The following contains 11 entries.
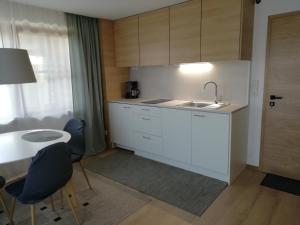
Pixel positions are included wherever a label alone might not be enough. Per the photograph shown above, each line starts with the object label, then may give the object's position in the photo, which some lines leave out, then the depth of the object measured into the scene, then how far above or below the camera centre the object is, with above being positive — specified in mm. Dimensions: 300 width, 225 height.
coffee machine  4086 -222
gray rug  2437 -1315
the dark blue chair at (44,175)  1644 -728
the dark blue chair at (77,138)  2619 -700
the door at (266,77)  2660 -35
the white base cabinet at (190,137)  2701 -827
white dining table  1780 -584
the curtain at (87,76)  3469 +50
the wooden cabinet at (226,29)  2588 +550
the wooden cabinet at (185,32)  2914 +597
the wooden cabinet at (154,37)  3252 +600
